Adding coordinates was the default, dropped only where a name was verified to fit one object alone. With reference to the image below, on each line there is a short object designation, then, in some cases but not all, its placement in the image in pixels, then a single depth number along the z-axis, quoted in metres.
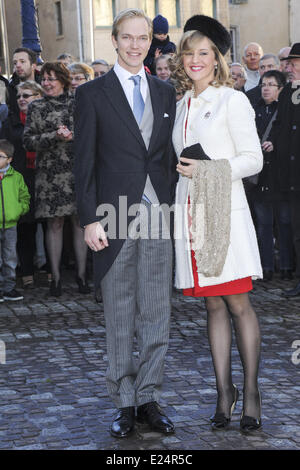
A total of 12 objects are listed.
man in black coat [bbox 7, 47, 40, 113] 10.12
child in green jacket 8.84
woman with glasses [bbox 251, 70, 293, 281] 9.55
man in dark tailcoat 4.63
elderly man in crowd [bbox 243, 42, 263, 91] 11.98
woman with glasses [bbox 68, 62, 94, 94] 9.88
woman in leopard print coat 8.86
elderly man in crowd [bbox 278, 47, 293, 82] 10.81
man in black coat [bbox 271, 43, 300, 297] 8.77
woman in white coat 4.54
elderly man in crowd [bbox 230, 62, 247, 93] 11.32
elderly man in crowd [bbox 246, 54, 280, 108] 11.00
